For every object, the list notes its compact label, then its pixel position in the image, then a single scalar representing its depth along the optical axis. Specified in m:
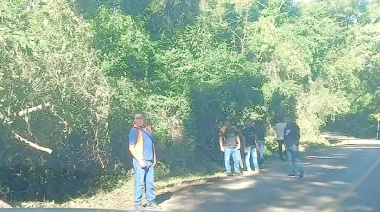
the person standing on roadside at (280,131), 23.47
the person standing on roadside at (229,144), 18.33
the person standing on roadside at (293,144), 16.98
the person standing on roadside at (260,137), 21.72
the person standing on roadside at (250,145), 19.52
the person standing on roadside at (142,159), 11.48
